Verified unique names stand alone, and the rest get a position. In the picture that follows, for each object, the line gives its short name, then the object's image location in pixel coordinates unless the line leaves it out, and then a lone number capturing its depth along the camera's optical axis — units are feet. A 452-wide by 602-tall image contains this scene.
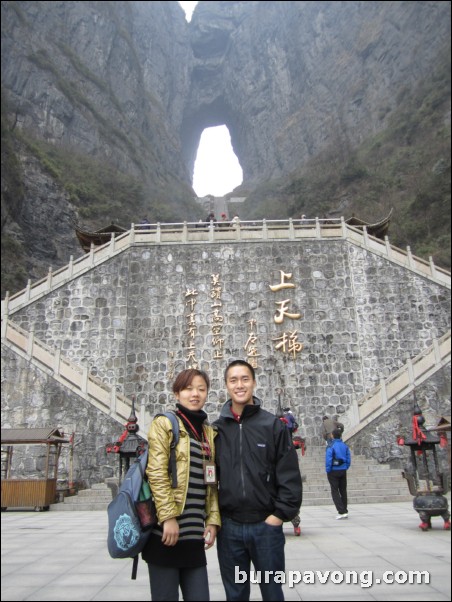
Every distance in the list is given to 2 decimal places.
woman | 7.61
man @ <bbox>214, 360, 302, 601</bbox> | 8.31
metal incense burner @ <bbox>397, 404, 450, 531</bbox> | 18.63
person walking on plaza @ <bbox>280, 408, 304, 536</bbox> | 18.47
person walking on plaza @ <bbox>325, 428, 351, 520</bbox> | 21.90
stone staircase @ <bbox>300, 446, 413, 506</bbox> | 32.12
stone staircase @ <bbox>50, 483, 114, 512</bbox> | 33.50
